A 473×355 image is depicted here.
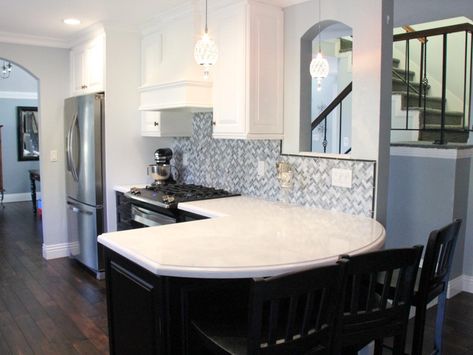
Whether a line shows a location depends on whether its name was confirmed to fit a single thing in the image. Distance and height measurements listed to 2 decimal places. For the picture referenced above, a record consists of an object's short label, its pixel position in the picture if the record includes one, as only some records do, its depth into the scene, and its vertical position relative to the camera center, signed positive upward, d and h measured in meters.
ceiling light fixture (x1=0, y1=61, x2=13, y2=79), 8.11 +1.28
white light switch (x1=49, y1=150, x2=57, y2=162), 5.04 -0.15
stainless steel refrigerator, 4.31 -0.31
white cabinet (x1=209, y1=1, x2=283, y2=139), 3.12 +0.50
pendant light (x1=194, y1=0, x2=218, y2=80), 2.49 +0.50
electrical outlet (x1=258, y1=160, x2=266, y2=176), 3.56 -0.20
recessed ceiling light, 4.02 +1.08
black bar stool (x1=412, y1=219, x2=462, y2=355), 1.91 -0.60
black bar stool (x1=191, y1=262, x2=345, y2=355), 1.42 -0.63
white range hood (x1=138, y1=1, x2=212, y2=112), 3.45 +0.62
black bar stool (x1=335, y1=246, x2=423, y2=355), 1.61 -0.62
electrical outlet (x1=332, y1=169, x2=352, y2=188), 2.91 -0.23
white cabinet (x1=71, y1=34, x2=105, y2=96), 4.36 +0.77
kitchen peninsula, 1.85 -0.49
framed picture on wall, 8.98 +0.17
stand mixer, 4.37 -0.25
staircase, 4.78 +0.31
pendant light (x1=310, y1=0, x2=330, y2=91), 3.35 +0.55
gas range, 3.47 -0.43
